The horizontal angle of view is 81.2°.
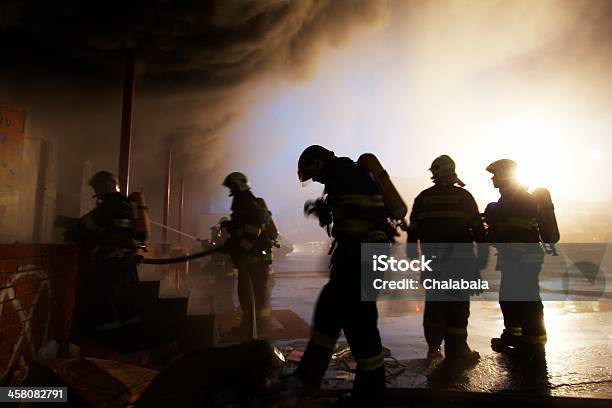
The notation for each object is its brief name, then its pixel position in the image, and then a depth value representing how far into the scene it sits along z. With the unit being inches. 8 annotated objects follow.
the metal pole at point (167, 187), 478.3
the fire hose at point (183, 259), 160.7
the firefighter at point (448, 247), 115.8
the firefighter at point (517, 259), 124.3
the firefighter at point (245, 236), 161.5
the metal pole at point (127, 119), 243.6
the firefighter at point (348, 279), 78.4
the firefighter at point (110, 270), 127.0
